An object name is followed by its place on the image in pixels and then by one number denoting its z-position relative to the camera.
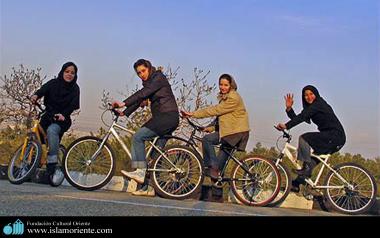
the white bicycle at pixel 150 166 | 7.06
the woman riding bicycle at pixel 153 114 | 7.02
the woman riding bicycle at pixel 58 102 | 7.73
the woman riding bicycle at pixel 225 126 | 7.23
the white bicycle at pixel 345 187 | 7.01
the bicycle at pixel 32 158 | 7.36
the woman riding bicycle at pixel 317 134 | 7.37
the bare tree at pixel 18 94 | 17.44
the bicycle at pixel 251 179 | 7.09
